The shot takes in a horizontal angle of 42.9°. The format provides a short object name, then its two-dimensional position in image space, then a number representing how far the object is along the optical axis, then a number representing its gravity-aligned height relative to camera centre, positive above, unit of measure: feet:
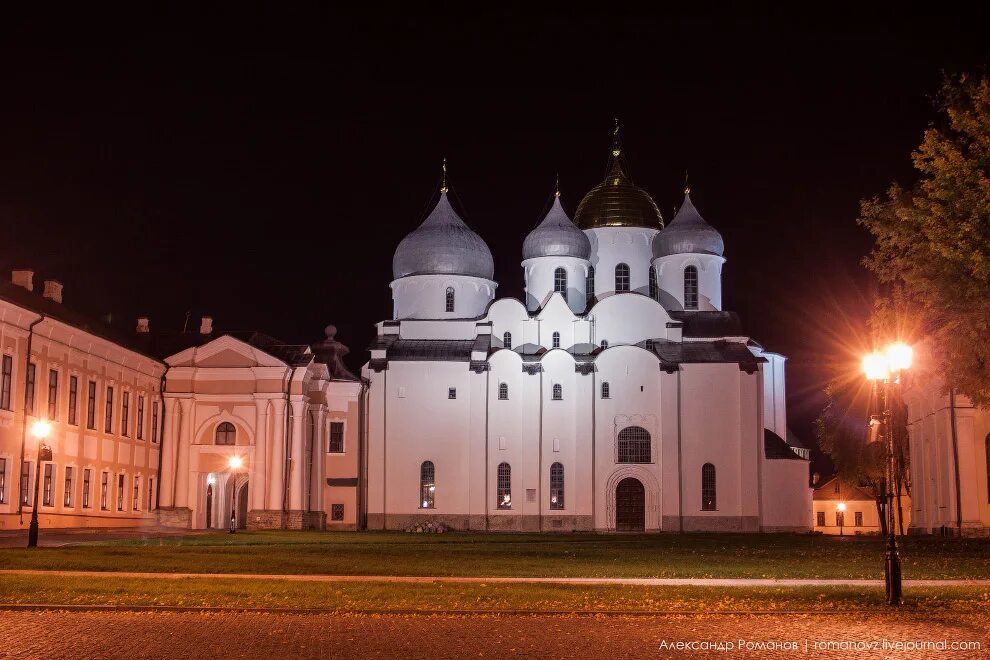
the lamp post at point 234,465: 191.67 +6.78
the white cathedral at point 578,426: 212.43 +14.25
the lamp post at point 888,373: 67.82 +7.46
